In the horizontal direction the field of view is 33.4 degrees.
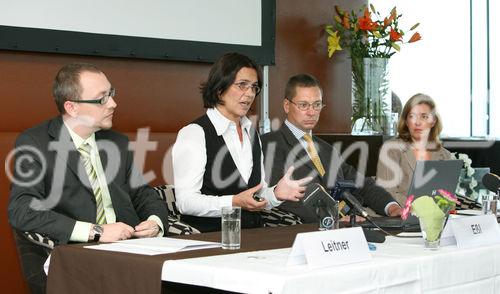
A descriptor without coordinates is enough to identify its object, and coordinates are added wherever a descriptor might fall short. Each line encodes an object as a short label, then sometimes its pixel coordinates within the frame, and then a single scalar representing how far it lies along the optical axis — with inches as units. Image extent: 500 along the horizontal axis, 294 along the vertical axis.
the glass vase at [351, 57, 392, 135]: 224.2
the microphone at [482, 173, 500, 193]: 140.0
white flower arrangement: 208.8
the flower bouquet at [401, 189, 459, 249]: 107.8
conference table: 86.7
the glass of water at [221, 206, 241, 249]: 103.8
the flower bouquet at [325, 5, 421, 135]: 224.1
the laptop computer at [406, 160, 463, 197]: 132.0
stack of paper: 100.9
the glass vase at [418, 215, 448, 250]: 107.6
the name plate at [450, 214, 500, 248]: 111.0
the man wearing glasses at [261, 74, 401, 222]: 160.9
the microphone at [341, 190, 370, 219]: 119.6
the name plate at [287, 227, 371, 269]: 90.3
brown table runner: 93.9
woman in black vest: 138.4
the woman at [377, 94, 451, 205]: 182.7
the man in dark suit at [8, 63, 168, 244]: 117.4
